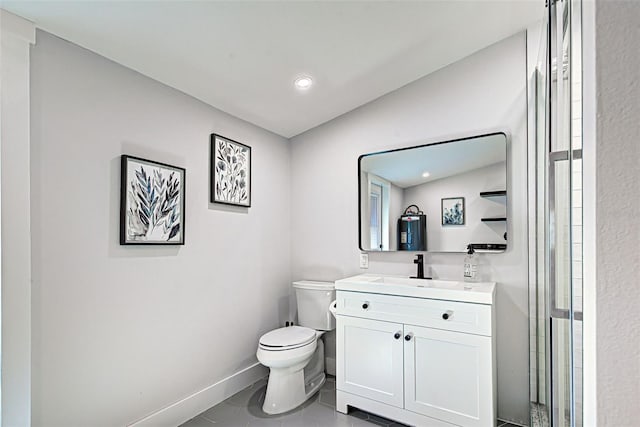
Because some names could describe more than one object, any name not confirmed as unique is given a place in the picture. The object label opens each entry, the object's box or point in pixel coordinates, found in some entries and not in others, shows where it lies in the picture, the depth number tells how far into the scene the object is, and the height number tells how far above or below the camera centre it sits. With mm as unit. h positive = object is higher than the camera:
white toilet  2363 -945
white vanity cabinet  1933 -853
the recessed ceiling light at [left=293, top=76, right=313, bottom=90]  2340 +916
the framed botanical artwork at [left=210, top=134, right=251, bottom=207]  2504 +332
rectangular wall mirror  2346 +145
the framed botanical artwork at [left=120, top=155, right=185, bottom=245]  1917 +75
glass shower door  830 -4
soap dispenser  2371 -342
